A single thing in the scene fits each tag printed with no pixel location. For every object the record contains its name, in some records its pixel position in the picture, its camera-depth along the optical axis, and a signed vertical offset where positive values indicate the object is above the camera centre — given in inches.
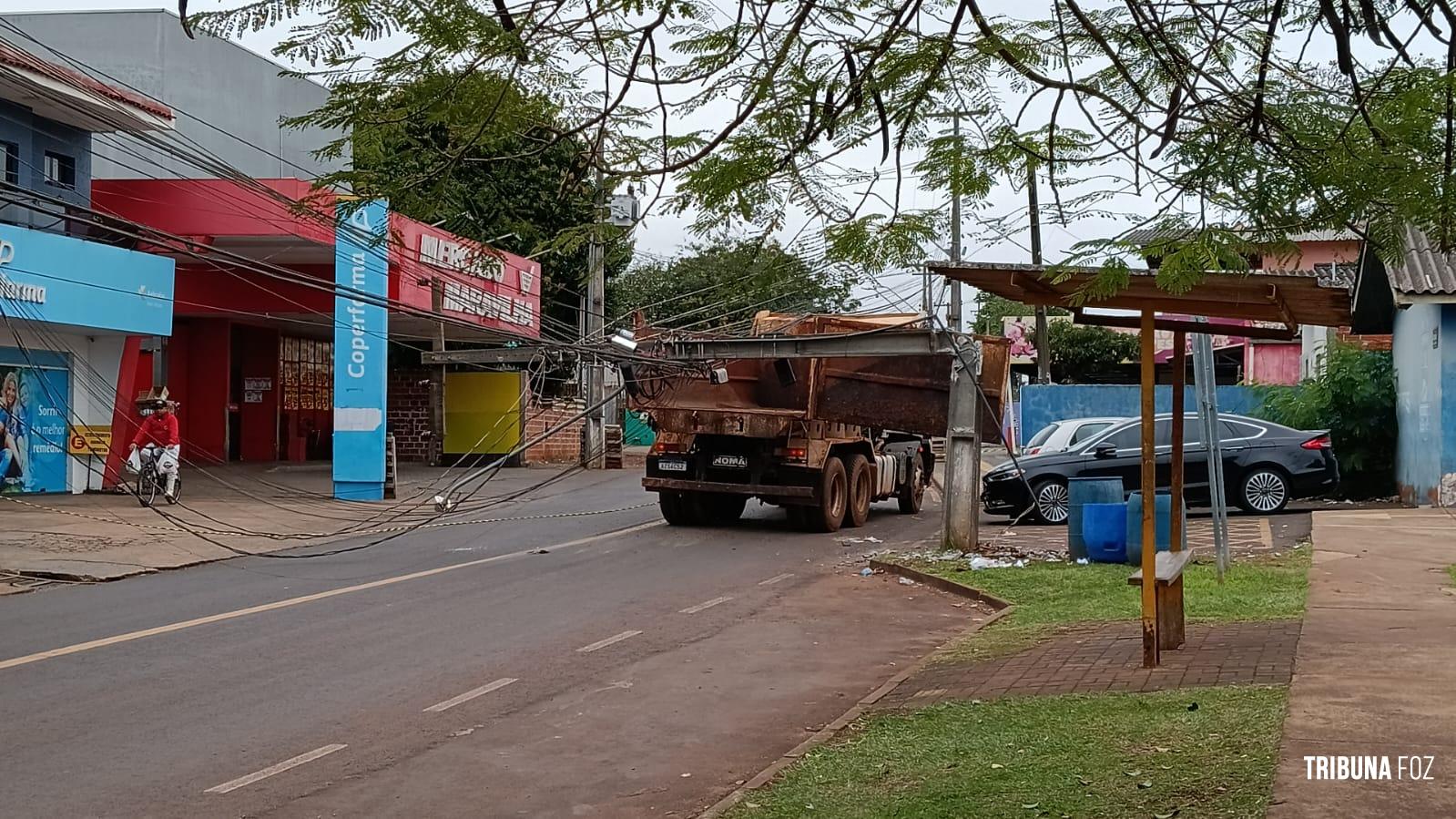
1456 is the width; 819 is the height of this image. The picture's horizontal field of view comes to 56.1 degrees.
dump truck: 712.4 +3.0
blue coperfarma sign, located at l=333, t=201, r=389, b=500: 877.2 +23.1
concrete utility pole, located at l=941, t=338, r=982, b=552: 617.6 -17.5
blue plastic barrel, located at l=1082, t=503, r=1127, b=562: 542.6 -42.8
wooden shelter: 270.2 +25.6
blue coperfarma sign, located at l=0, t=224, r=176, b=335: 745.0 +83.4
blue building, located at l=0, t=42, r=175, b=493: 767.1 +72.9
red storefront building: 911.7 +84.9
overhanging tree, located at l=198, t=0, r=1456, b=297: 205.2 +52.4
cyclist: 791.7 -8.6
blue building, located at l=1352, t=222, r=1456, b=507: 718.5 +31.6
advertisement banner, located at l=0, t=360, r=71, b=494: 814.5 -1.6
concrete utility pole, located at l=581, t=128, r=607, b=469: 1232.2 +32.4
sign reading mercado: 894.4 +105.0
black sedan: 766.5 -25.1
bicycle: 790.5 -33.4
